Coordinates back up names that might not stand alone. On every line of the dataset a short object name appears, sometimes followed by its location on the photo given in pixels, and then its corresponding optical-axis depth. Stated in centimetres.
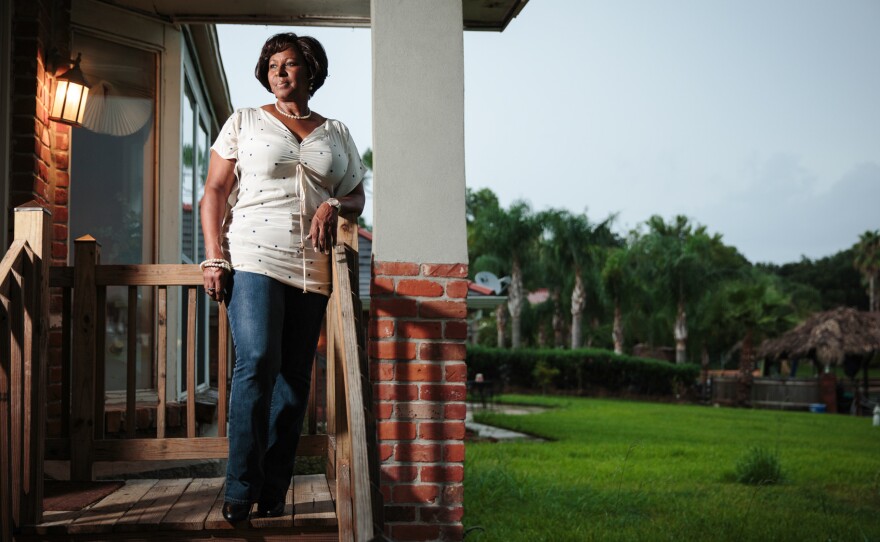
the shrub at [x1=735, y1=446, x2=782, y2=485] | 900
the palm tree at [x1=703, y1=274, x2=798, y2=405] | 2931
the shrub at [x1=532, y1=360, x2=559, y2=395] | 3017
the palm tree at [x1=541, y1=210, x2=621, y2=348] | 3659
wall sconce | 515
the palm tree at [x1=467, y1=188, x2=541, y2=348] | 3716
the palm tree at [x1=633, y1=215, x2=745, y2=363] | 3962
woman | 309
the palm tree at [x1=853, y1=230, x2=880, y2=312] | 5731
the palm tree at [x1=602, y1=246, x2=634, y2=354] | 4016
